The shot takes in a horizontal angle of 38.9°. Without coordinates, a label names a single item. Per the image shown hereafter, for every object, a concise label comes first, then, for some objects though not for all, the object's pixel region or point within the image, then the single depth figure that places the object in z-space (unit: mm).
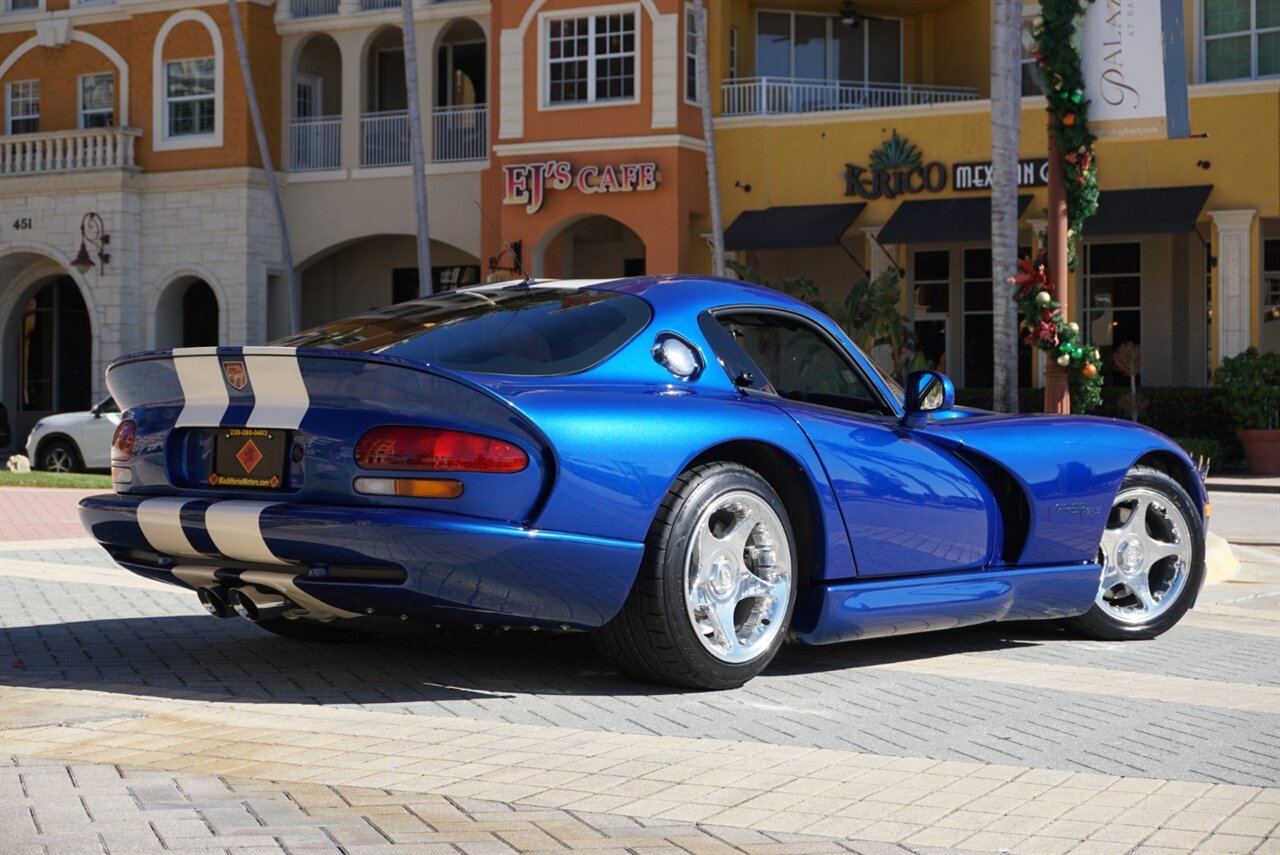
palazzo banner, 13852
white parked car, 26016
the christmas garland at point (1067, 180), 13578
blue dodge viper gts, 5559
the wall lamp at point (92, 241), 36281
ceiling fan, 33188
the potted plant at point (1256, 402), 26391
